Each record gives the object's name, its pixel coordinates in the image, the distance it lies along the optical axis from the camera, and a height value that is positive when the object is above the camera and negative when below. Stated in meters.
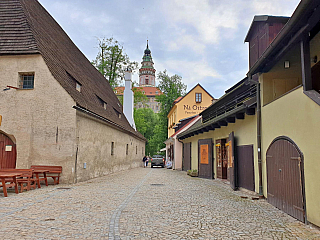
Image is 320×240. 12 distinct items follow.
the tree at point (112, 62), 31.70 +10.28
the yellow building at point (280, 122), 5.52 +0.87
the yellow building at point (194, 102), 32.78 +5.89
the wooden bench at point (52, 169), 11.38 -0.77
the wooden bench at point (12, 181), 8.19 -0.92
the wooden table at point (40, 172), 10.48 -0.91
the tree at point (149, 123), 58.66 +5.91
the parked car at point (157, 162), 34.69 -1.38
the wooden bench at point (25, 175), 9.38 -0.84
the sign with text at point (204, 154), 15.80 -0.16
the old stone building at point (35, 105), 11.90 +1.96
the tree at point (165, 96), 41.88 +8.21
